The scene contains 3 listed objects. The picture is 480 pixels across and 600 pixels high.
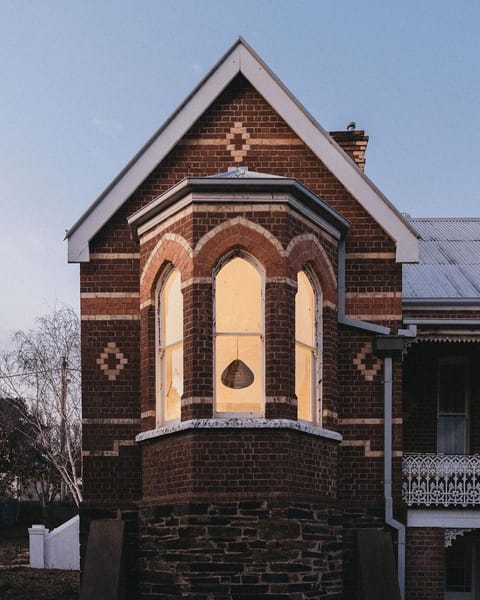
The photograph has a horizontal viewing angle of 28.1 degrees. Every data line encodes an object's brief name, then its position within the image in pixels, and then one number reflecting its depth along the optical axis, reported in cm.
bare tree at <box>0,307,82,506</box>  3121
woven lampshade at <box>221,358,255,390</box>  1162
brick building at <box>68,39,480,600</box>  1125
